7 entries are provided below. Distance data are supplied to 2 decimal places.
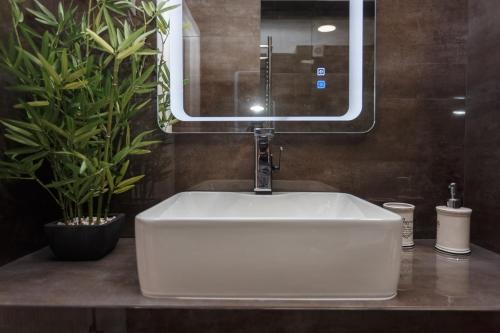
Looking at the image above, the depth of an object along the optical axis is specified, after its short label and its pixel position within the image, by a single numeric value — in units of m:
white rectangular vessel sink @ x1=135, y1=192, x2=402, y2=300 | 0.49
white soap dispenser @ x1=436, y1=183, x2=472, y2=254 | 0.77
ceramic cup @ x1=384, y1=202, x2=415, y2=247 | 0.80
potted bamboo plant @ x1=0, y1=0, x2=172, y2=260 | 0.69
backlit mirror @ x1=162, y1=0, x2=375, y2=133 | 0.93
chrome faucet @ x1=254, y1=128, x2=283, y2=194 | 0.87
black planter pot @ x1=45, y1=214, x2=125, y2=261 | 0.74
